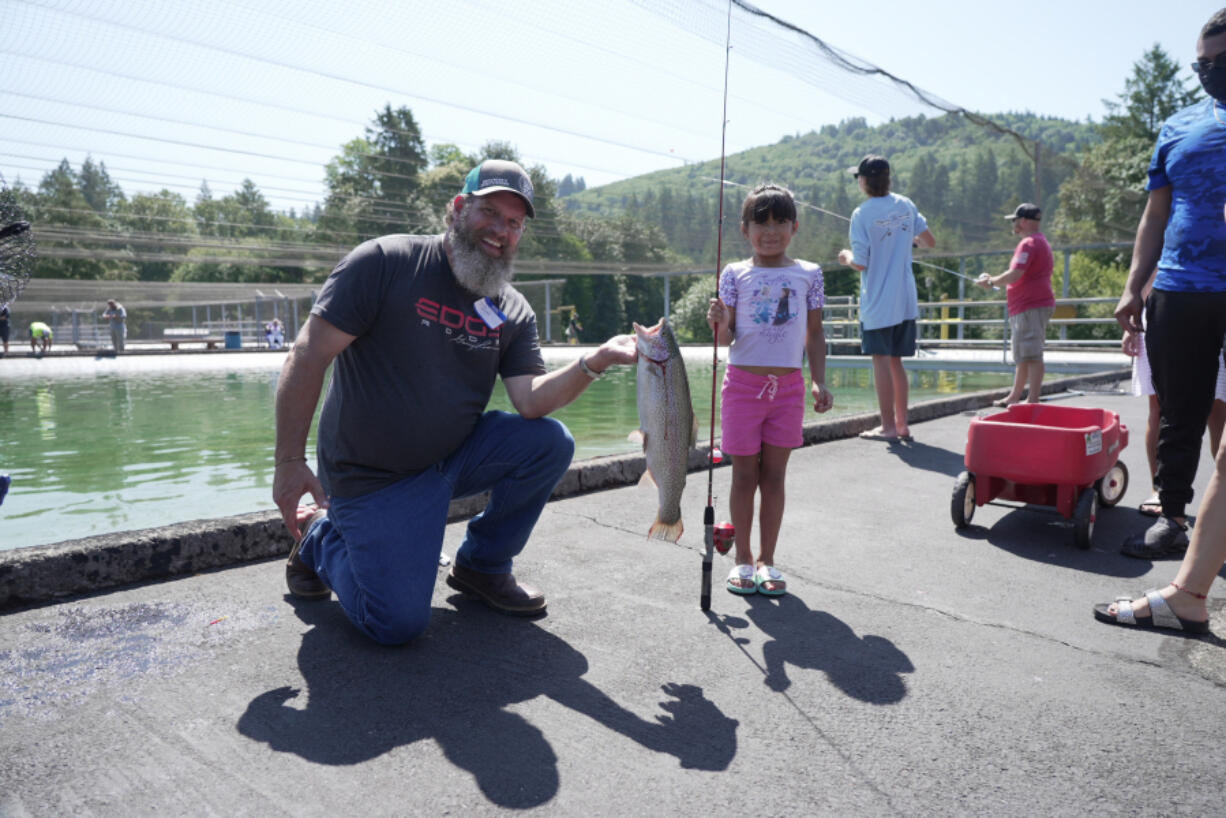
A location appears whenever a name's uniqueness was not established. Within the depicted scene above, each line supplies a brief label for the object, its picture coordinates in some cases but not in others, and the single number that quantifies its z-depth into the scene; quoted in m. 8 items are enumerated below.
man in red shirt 7.97
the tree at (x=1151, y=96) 51.19
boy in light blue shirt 6.75
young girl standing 3.49
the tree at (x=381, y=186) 42.22
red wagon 3.95
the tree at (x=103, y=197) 39.66
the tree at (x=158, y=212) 64.08
